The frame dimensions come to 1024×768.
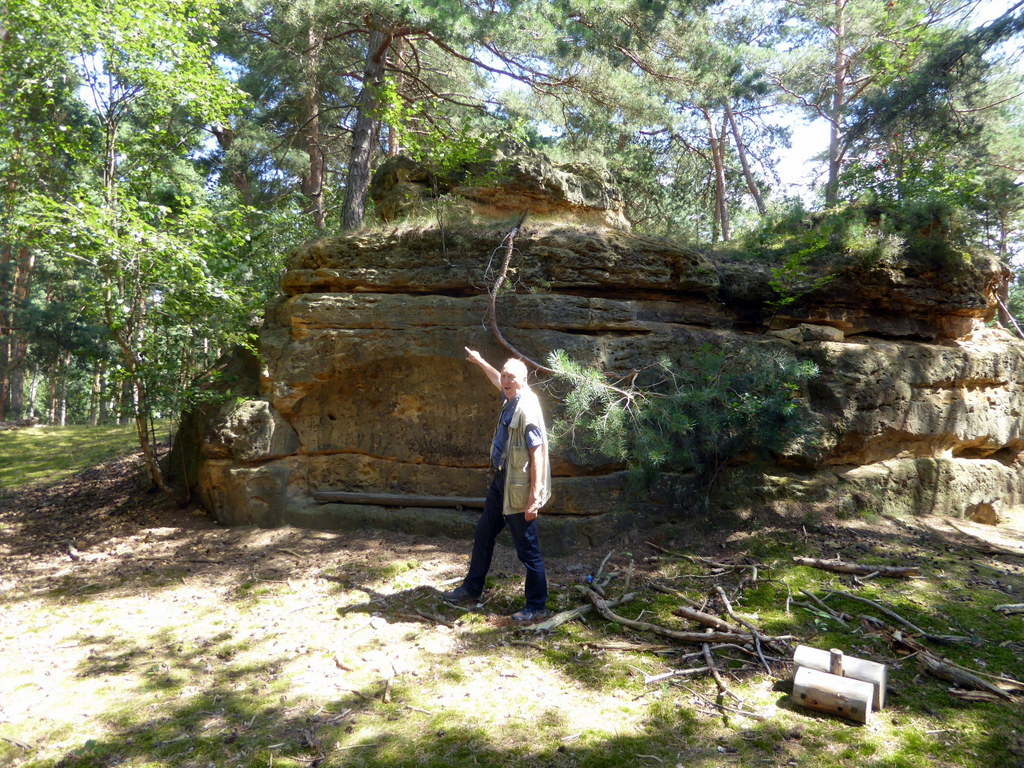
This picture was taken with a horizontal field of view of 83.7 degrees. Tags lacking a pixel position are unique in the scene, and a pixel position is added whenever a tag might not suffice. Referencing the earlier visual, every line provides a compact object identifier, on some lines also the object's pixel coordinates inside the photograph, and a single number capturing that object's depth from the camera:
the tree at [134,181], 5.89
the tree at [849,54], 9.70
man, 4.30
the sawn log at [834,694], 3.19
